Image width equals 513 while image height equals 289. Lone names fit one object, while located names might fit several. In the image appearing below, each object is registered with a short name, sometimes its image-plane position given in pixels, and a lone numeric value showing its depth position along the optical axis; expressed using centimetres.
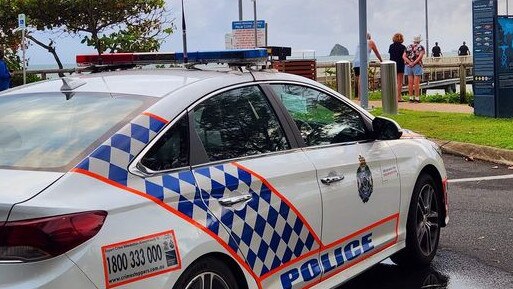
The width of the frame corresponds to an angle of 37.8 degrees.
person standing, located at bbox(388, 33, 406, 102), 1773
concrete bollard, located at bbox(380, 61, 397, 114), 1492
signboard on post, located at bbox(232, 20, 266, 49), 1811
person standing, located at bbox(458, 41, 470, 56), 4680
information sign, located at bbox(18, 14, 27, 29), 1697
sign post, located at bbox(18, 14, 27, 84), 1689
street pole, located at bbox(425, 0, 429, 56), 5744
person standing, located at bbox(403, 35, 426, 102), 1745
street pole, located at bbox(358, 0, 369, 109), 1523
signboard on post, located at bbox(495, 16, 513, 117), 1384
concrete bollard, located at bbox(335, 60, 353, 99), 1688
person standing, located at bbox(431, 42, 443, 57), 4557
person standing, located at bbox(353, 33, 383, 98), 1792
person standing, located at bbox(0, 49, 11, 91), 1522
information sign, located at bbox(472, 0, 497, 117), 1399
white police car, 292
